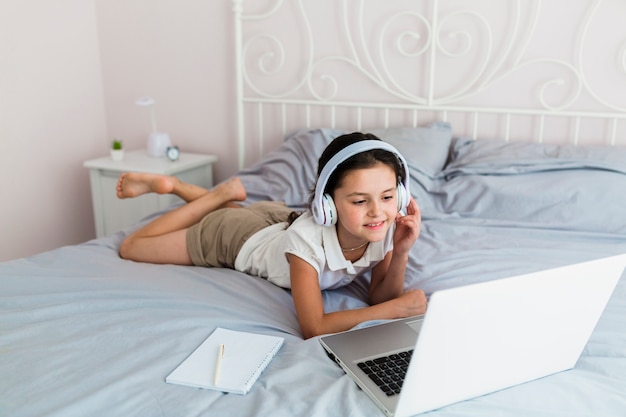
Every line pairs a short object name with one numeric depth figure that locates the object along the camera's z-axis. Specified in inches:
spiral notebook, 35.2
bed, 34.2
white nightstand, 95.7
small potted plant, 99.3
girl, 46.4
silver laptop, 28.3
